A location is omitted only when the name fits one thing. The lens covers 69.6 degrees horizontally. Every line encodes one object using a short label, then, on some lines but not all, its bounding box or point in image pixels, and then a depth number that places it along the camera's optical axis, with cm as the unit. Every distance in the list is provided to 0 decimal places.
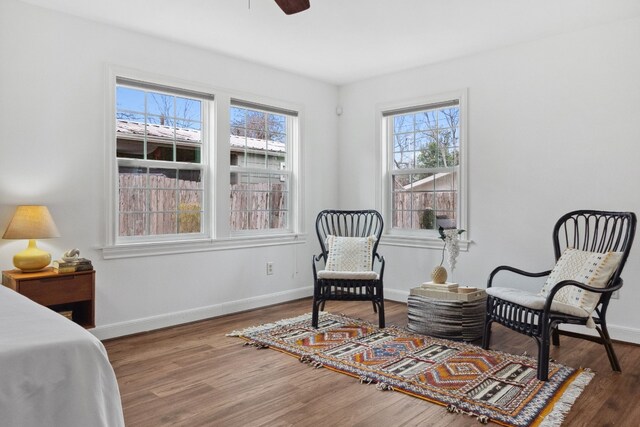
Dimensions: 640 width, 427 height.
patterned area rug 242
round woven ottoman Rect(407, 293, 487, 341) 355
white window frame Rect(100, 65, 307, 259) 369
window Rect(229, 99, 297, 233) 466
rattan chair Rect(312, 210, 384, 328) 388
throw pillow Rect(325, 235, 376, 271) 416
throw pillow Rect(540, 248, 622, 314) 286
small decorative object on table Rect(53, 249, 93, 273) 313
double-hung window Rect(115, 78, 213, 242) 386
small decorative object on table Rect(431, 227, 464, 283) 386
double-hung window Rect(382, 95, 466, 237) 459
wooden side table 296
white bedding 120
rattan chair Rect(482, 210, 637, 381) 279
